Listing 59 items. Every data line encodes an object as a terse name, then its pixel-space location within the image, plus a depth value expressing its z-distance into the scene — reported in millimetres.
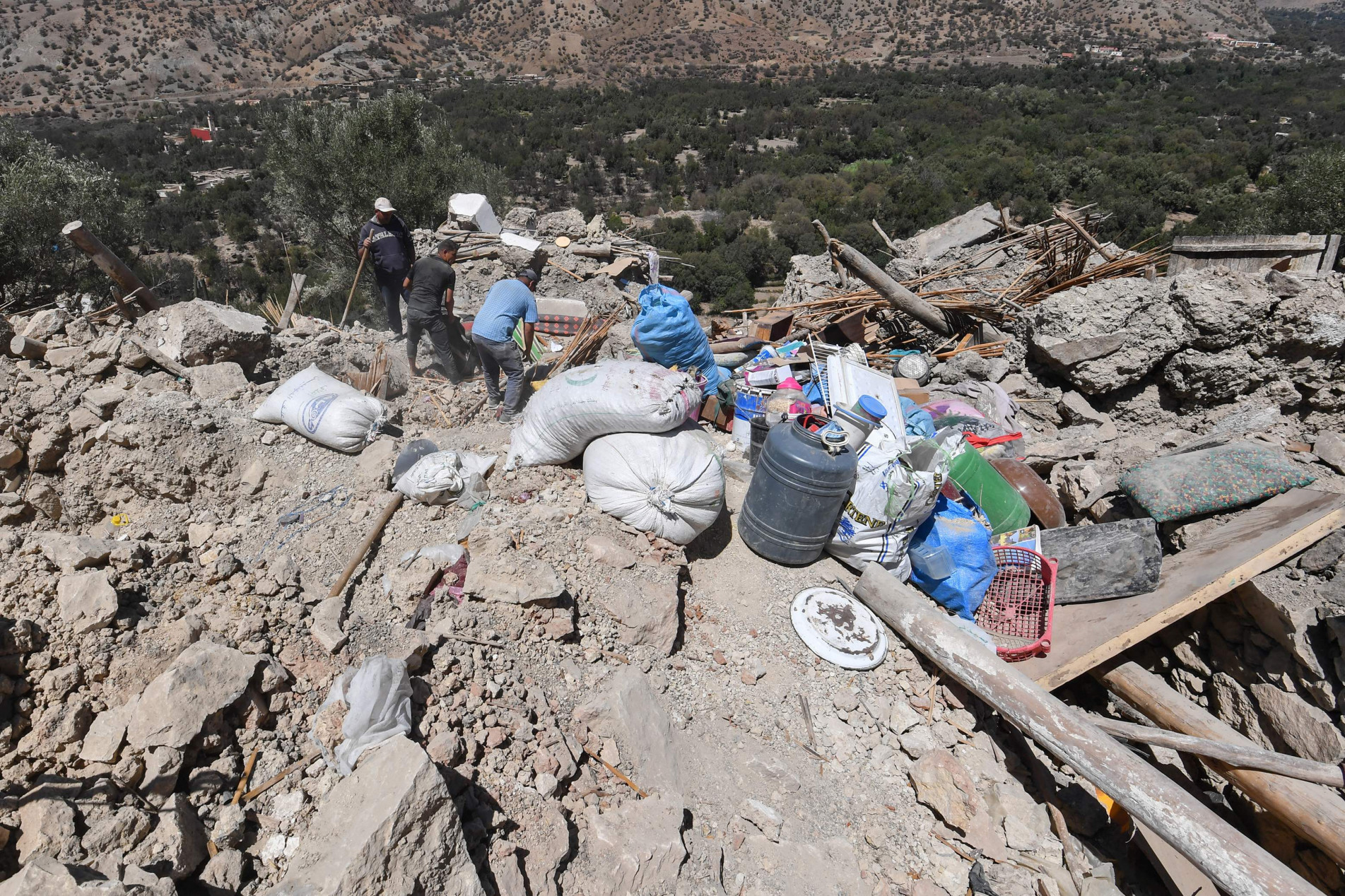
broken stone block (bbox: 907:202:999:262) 8914
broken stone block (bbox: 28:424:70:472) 4273
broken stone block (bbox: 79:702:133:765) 2145
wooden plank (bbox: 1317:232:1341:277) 5281
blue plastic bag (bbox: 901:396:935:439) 4426
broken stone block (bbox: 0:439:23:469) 4164
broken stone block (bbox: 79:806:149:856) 1896
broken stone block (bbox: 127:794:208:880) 1903
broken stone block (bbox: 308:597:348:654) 2707
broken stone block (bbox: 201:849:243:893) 1965
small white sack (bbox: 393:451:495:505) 3738
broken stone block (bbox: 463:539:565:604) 3066
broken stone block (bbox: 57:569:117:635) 2527
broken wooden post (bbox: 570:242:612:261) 8164
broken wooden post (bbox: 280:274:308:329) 6738
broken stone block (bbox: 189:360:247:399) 4836
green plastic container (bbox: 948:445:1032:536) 4141
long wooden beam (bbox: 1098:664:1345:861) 2447
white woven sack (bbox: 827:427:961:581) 3633
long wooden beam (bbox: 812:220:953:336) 6430
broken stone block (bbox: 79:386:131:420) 4359
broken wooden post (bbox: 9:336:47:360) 5023
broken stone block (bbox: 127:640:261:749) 2166
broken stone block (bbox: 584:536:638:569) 3469
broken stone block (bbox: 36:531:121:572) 2816
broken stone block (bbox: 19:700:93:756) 2188
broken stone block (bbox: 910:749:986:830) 2832
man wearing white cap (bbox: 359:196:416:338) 6008
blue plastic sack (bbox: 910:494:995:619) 3795
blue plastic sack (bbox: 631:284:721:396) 4715
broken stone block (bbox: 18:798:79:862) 1854
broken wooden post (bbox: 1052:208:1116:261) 6219
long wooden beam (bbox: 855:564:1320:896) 2354
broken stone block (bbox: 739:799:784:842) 2670
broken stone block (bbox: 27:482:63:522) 3977
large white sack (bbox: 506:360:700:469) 3779
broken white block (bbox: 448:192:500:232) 7887
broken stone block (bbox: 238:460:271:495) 4090
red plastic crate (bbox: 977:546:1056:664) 3713
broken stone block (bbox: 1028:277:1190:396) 5156
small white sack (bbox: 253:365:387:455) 4266
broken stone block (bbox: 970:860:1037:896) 2604
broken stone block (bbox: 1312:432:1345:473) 3918
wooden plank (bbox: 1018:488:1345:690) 3197
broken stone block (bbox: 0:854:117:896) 1579
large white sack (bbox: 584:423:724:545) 3625
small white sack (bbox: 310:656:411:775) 2303
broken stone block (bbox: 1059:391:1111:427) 5375
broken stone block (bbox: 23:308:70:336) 5426
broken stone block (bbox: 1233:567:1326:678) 3066
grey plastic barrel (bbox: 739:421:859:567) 3576
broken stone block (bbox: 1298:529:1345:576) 3156
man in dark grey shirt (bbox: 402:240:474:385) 5375
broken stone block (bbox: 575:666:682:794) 2699
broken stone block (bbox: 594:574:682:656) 3248
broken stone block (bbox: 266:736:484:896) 1819
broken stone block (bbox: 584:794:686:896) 2264
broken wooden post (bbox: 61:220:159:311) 5547
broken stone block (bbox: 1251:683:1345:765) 2879
